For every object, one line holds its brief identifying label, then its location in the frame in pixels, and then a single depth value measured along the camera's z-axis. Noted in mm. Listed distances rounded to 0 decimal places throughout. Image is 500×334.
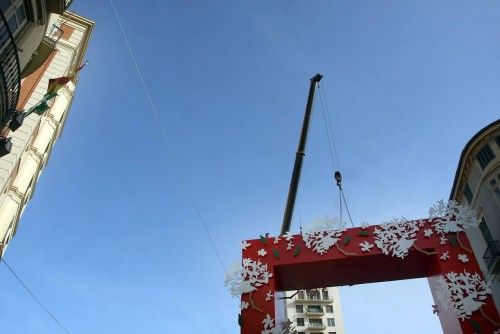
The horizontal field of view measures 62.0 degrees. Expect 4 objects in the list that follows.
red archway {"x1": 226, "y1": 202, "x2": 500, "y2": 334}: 12742
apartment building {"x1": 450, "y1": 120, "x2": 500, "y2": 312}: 24402
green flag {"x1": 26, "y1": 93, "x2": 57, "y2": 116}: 19122
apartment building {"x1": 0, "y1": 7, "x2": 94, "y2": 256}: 15242
